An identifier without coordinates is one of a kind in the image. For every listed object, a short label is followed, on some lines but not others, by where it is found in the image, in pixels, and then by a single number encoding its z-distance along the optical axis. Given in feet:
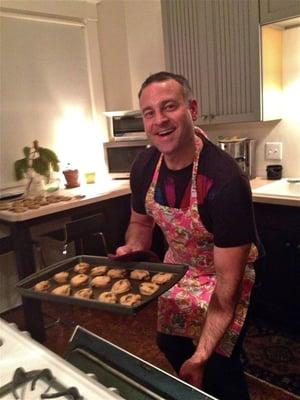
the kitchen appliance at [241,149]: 8.48
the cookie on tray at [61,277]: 4.32
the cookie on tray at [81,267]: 4.53
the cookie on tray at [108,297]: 3.81
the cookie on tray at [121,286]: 4.16
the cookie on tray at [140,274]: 4.34
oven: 2.35
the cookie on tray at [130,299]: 3.75
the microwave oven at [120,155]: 9.98
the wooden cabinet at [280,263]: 6.91
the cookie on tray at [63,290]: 3.92
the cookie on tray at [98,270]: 4.45
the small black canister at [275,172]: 8.47
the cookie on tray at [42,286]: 4.00
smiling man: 3.86
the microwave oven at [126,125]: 9.85
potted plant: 9.30
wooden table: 7.55
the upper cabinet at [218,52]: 7.48
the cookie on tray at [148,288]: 3.97
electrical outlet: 8.56
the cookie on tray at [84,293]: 3.95
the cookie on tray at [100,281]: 4.28
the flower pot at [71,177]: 10.04
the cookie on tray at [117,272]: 4.43
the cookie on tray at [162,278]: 4.03
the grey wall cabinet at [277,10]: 6.76
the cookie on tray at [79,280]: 4.27
